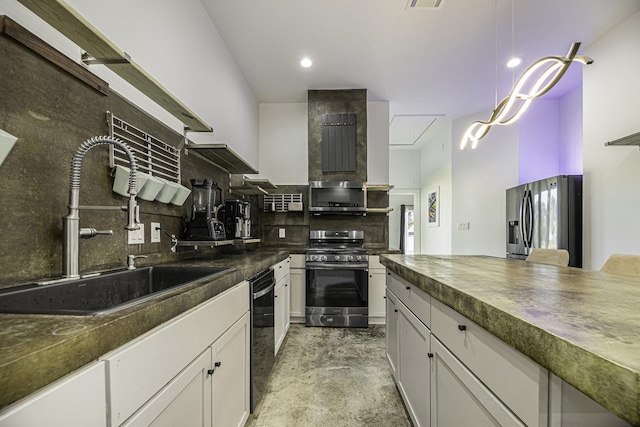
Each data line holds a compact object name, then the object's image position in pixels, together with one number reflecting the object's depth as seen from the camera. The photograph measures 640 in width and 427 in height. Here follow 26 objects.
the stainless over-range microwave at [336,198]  3.78
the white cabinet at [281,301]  2.49
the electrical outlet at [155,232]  1.69
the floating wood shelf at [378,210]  3.77
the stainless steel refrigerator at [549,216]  2.97
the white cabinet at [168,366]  0.64
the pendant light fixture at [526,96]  1.64
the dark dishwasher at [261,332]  1.70
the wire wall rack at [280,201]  3.94
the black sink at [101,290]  0.85
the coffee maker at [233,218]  2.45
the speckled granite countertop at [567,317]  0.43
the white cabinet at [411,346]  1.34
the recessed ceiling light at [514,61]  3.10
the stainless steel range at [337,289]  3.34
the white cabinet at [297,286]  3.46
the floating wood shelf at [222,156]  2.10
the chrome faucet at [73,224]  1.06
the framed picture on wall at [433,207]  5.59
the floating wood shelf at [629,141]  2.15
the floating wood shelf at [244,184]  3.04
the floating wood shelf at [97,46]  0.91
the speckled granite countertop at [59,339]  0.43
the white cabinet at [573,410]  0.54
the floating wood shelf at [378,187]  3.77
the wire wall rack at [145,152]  1.40
